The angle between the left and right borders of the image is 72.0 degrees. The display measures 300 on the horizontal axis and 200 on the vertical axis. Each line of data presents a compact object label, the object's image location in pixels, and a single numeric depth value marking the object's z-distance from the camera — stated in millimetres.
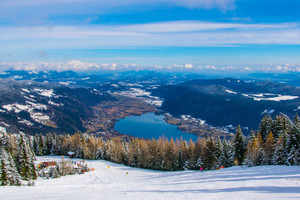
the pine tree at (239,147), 53625
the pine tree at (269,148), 42303
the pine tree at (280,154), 38738
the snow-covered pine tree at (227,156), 53369
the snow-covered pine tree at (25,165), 48531
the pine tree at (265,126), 52831
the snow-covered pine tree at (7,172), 38531
